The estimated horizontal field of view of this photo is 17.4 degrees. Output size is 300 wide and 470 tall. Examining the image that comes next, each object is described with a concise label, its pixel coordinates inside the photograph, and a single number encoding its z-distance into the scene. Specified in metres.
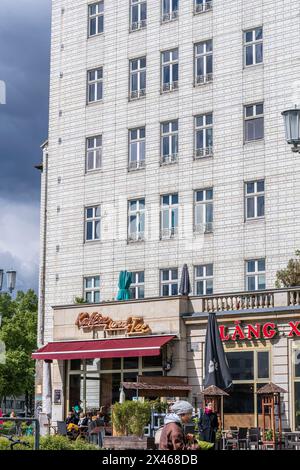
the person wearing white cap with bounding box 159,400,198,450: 11.35
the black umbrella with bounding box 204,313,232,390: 31.44
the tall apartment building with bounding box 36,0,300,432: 40.81
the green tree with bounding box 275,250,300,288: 37.38
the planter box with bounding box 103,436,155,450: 21.05
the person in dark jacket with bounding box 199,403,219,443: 25.06
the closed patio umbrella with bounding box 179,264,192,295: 37.84
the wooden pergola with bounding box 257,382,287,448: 27.75
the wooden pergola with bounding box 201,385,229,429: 30.19
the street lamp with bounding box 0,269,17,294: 38.56
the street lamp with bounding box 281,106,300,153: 16.23
